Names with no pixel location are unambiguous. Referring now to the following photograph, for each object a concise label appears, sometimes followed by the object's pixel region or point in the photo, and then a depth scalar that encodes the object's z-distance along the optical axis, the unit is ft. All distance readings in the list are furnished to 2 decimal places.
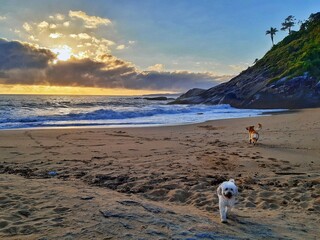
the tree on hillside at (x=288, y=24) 245.65
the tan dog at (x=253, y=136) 34.24
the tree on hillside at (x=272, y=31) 239.67
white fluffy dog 13.04
